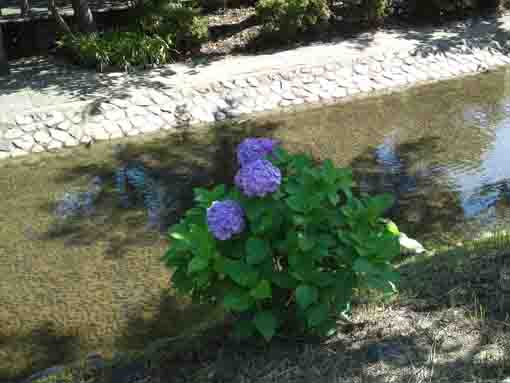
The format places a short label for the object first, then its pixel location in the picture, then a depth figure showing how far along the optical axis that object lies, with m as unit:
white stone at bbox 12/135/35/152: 9.82
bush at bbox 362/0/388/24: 14.44
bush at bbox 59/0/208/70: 12.50
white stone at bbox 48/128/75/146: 10.02
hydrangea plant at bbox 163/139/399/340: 3.12
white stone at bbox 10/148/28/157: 9.71
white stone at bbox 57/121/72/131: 10.21
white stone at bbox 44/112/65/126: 10.24
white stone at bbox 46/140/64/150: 9.91
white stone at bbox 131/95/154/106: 10.80
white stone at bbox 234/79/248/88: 11.55
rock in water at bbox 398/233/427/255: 5.29
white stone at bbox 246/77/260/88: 11.61
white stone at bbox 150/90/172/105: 10.94
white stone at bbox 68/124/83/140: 10.10
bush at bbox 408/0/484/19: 15.01
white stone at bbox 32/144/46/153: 9.84
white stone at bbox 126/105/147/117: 10.64
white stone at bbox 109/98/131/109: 10.70
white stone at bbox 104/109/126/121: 10.50
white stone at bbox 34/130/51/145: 9.96
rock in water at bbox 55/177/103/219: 7.58
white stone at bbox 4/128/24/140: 9.91
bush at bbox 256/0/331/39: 13.70
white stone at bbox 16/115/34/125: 10.14
